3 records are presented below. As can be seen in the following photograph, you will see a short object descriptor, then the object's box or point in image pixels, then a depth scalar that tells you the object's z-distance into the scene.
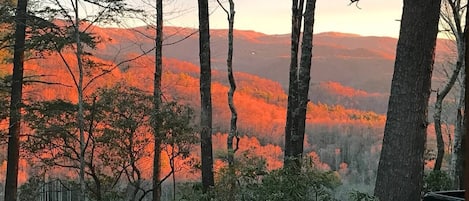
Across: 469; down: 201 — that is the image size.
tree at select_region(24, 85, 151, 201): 12.96
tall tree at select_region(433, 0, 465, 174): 10.70
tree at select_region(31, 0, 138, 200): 10.94
